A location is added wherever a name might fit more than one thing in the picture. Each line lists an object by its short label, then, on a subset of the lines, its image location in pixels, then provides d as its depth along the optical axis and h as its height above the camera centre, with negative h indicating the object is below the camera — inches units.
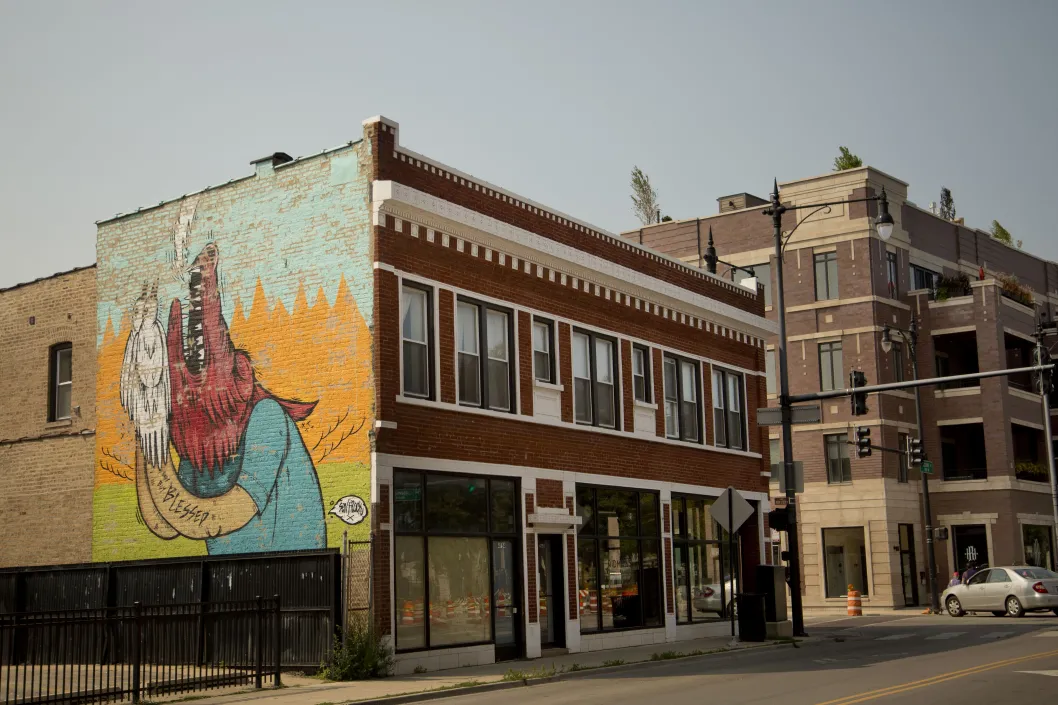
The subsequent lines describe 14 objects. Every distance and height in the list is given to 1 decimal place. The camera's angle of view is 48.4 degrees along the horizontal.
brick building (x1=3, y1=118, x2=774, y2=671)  790.5 +98.1
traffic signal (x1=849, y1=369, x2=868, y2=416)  1170.6 +116.0
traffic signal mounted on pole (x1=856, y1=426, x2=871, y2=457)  1570.3 +97.8
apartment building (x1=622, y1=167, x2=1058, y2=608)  1947.6 +186.2
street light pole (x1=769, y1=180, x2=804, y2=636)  1067.3 +66.2
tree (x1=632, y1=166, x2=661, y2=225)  3093.0 +855.9
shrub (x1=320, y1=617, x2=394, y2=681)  721.6 -77.8
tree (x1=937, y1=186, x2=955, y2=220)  2994.6 +784.6
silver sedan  1360.7 -94.4
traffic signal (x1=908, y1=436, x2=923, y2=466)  1633.9 +87.1
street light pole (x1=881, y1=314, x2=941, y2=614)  1654.8 -30.9
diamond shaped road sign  921.5 +7.6
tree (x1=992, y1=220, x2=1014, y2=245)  2932.6 +693.9
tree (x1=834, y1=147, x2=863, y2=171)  2299.5 +695.9
